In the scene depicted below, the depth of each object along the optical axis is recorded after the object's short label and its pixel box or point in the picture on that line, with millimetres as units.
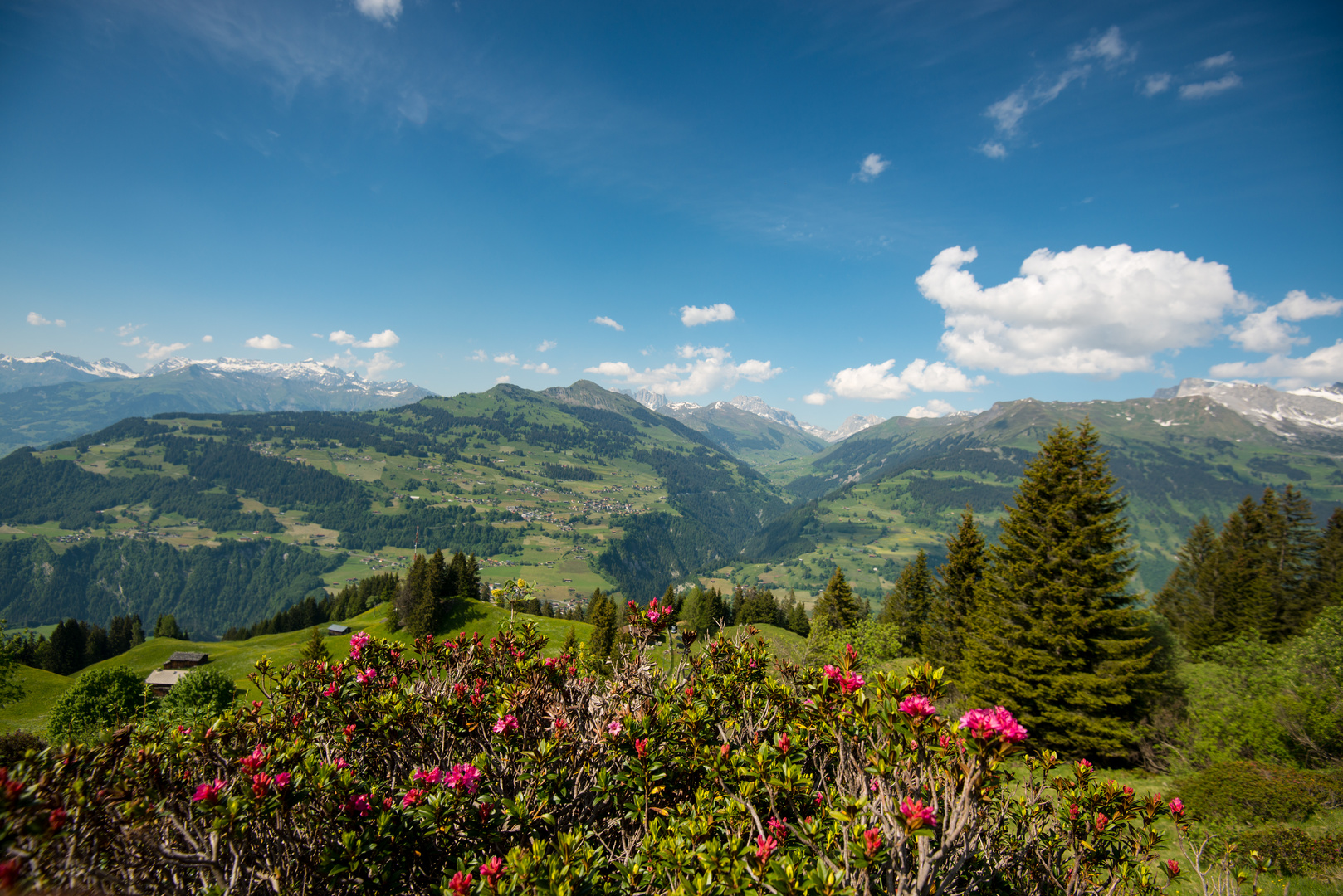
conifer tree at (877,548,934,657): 41469
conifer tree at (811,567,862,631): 46469
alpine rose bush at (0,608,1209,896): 4188
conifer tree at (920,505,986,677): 32188
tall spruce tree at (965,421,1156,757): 18297
